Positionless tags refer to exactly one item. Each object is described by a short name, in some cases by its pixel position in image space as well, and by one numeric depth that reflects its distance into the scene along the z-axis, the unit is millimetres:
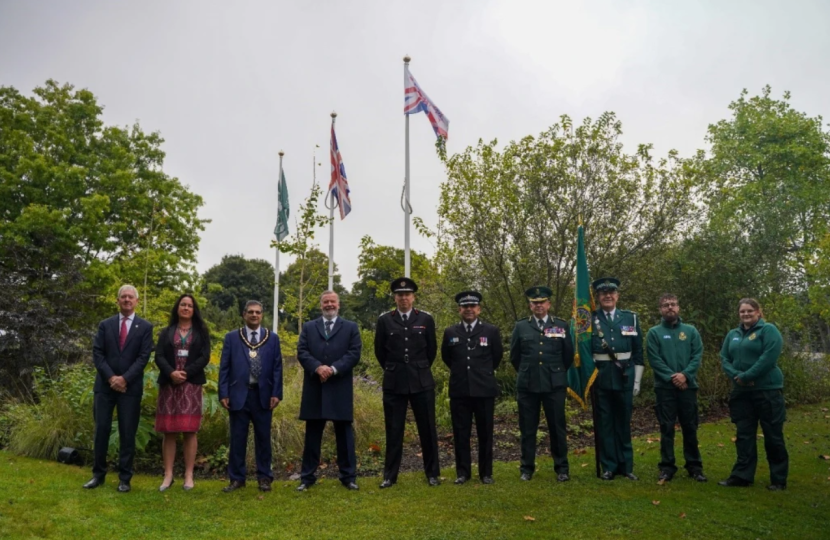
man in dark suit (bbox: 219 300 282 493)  6805
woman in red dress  6703
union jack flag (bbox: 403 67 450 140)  12734
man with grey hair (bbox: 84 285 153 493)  6703
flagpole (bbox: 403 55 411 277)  11664
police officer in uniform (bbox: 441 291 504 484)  6898
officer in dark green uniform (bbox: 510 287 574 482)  6914
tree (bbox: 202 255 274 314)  47500
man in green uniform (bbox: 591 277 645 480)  6949
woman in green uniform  6570
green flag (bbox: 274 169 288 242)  18062
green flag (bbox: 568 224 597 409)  7039
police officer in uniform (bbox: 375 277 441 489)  6898
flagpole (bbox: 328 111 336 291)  15677
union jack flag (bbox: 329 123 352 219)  15258
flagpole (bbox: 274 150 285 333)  18391
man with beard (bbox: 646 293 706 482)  6863
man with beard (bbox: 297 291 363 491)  6812
